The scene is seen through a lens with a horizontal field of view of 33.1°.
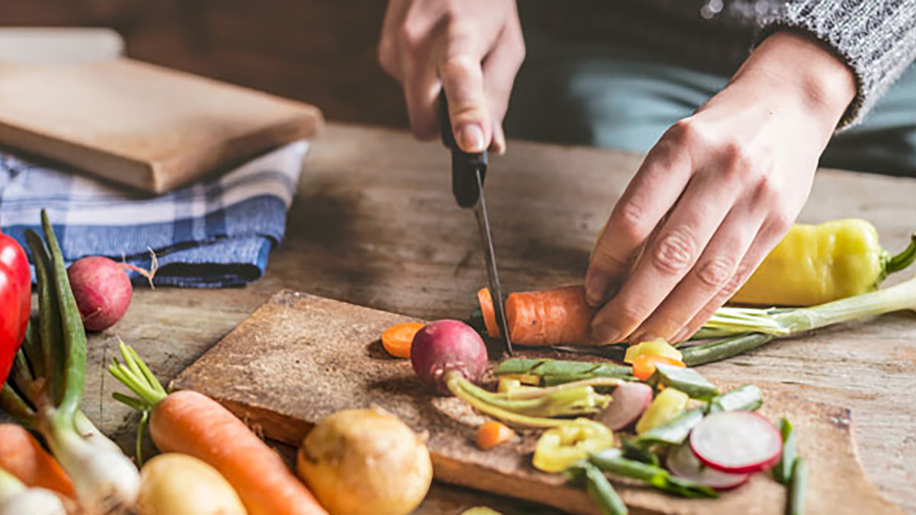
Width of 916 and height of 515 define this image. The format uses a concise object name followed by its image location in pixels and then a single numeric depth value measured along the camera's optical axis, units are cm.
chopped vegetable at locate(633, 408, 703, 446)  62
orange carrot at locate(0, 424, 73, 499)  61
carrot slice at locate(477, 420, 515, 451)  64
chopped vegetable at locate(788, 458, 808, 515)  60
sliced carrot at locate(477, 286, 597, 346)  71
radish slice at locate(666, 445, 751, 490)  61
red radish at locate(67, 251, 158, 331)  72
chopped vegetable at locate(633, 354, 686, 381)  67
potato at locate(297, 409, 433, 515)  61
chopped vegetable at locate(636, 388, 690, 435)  63
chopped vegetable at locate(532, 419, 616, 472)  62
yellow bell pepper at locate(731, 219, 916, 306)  76
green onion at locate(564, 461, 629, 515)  60
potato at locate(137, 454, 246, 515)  59
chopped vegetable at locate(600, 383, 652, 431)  64
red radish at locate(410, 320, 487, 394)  66
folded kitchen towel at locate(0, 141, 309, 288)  80
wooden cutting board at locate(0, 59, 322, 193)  86
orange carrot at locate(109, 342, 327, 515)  62
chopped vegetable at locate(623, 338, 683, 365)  69
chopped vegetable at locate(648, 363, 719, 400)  65
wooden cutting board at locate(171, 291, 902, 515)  61
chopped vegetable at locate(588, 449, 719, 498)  61
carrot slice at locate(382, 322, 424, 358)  70
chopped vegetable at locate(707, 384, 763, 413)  64
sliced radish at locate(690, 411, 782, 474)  61
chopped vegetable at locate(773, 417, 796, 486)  61
